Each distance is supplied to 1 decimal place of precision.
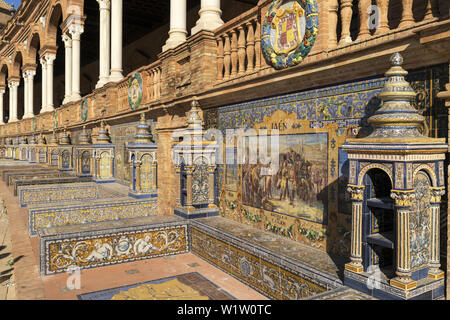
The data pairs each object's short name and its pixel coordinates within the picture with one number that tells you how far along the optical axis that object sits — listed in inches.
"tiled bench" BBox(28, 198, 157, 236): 320.8
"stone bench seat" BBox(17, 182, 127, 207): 449.7
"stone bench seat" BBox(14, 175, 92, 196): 504.4
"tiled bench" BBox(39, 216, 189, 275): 217.8
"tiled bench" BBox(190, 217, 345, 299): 156.9
